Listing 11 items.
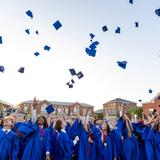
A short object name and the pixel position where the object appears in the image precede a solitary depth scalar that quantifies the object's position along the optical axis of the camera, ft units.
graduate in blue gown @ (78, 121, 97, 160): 15.53
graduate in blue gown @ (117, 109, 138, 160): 15.46
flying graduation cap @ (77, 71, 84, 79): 20.45
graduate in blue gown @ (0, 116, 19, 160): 12.35
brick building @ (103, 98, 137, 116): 188.78
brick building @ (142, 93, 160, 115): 121.15
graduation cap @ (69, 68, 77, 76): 20.10
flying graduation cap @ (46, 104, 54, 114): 16.87
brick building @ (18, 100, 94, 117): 175.46
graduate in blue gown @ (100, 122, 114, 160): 15.62
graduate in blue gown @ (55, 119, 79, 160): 14.60
